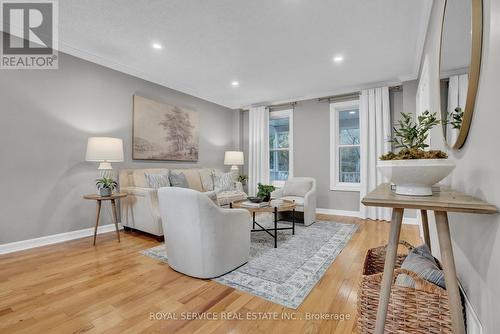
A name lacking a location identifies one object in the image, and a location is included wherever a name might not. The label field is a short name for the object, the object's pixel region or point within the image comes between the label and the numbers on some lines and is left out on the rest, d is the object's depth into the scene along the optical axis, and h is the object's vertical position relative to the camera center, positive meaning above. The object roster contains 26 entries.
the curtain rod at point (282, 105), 5.37 +1.52
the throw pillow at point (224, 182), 4.57 -0.28
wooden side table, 2.93 -0.37
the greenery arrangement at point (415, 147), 1.01 +0.10
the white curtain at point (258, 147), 5.71 +0.52
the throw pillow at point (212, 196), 2.16 -0.27
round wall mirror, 0.98 +0.52
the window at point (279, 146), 5.60 +0.54
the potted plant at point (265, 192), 3.29 -0.34
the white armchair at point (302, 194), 3.84 -0.49
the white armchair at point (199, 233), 1.96 -0.59
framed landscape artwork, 3.95 +0.69
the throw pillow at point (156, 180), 3.45 -0.18
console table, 0.82 -0.23
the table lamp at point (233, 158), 5.46 +0.24
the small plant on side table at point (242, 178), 5.66 -0.24
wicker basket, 1.02 -0.65
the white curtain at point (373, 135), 4.26 +0.61
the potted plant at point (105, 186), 3.05 -0.24
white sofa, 3.17 -0.49
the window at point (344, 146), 4.79 +0.46
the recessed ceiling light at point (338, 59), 3.37 +1.61
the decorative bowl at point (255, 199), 3.23 -0.44
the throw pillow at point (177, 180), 3.89 -0.20
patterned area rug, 1.86 -0.97
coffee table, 2.91 -0.51
